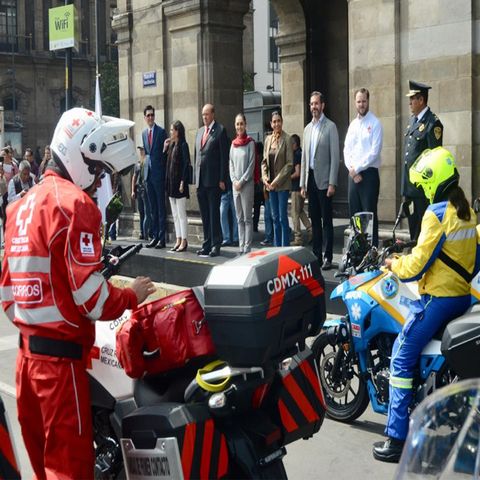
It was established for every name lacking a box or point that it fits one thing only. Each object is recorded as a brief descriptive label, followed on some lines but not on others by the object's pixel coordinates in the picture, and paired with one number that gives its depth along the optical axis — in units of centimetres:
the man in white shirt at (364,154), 970
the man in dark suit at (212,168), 1197
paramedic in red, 329
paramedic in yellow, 496
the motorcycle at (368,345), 515
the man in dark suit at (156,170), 1321
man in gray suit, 1029
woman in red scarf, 1160
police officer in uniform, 906
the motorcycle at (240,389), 320
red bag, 341
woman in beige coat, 1129
